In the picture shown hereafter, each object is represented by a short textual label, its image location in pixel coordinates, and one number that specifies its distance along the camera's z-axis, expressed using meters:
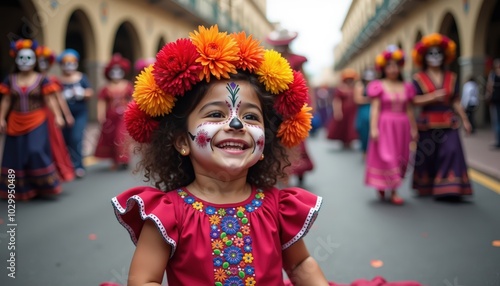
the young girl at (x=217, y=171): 2.09
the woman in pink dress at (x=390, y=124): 6.18
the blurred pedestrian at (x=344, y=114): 13.29
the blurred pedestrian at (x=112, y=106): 9.20
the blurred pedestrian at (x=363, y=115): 10.72
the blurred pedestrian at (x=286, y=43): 6.47
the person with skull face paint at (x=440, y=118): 6.15
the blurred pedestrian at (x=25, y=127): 6.17
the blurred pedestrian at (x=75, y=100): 8.41
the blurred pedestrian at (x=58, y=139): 6.61
